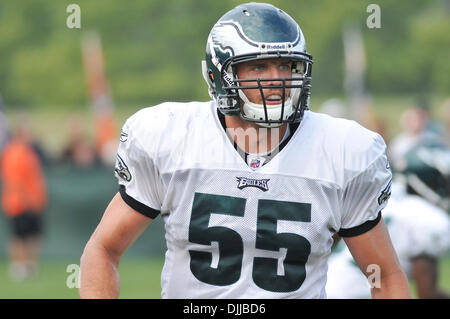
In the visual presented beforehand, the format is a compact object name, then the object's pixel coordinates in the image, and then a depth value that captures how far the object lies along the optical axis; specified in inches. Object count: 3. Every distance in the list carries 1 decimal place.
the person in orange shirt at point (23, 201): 837.2
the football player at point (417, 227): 421.1
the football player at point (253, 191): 245.0
